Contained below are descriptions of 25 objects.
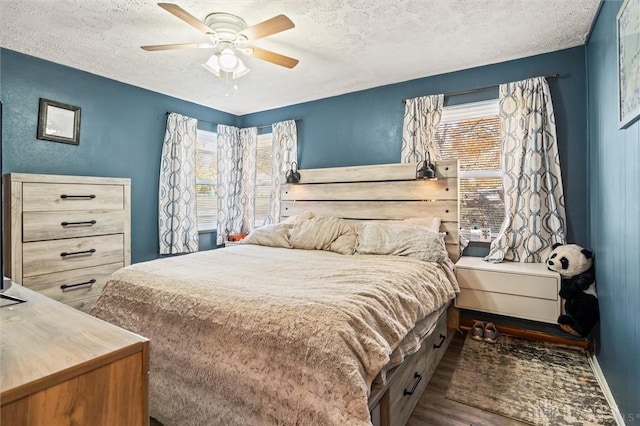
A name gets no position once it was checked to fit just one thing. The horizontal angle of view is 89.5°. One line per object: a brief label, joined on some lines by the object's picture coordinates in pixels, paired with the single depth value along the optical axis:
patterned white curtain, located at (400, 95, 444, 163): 3.38
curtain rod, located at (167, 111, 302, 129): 4.40
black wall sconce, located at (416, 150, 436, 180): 3.06
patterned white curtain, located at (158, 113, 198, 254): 3.96
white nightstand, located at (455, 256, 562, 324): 2.61
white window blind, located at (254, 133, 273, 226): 4.78
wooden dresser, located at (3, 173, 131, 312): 2.49
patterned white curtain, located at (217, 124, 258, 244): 4.68
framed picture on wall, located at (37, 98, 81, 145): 3.01
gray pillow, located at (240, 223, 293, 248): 3.35
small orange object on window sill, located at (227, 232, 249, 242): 4.52
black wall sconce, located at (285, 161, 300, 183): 4.13
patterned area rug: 1.89
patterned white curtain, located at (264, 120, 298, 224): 4.39
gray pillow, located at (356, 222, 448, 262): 2.66
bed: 1.30
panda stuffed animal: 2.38
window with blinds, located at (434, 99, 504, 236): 3.20
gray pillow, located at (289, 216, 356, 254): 3.08
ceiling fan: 2.06
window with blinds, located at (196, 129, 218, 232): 4.50
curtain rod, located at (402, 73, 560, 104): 3.17
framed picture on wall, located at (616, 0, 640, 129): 1.50
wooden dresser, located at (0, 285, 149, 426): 0.67
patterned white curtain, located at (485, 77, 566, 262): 2.84
